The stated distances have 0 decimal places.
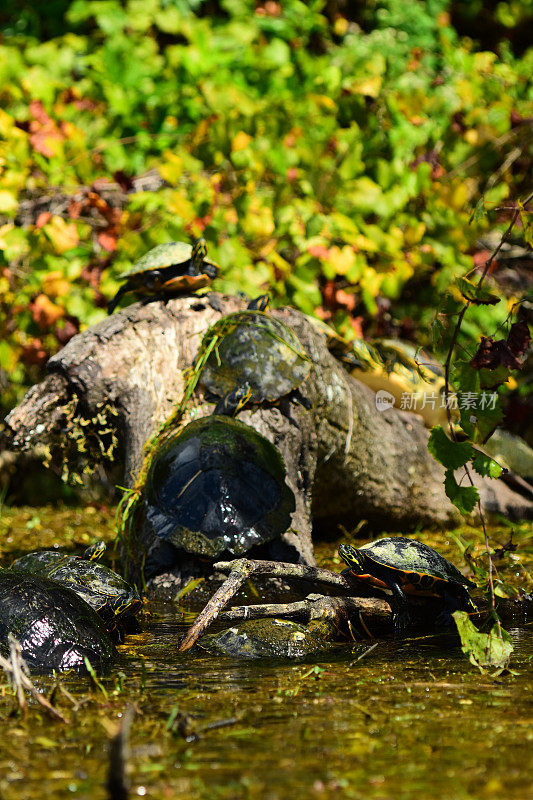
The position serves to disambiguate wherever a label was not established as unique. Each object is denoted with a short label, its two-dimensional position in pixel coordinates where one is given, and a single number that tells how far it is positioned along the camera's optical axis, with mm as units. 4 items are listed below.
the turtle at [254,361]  7434
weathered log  7477
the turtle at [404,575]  5301
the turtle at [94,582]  5105
